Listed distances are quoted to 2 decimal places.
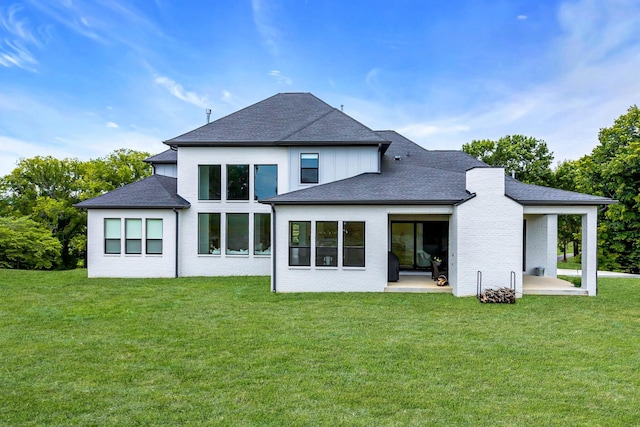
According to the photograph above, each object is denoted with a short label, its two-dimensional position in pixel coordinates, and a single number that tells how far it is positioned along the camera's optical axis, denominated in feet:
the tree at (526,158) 99.04
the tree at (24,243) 76.95
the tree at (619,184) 76.43
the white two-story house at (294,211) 37.91
